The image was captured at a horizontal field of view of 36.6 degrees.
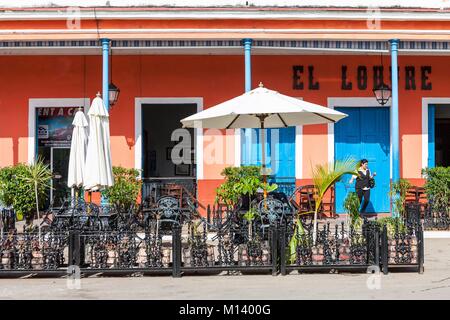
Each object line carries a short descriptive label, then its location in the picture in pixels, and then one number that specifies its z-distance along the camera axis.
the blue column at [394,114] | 14.12
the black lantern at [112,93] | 14.82
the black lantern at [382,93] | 15.20
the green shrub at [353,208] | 9.78
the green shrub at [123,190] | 13.57
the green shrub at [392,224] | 9.06
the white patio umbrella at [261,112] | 9.49
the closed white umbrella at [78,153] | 11.12
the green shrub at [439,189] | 13.52
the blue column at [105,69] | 13.83
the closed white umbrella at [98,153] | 10.63
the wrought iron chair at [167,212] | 11.17
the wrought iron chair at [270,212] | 9.67
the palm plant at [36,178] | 11.93
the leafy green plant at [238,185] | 10.18
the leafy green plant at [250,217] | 8.97
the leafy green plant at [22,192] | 12.27
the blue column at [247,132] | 13.72
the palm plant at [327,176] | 9.70
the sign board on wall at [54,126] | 16.16
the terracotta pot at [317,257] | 8.98
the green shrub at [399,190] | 13.16
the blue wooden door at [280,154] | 15.82
